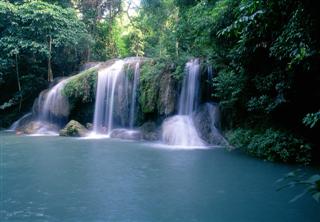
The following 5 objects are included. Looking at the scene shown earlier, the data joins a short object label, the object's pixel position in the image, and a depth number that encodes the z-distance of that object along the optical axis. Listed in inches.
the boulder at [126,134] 485.5
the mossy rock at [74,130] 523.9
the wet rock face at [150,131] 476.8
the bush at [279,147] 294.5
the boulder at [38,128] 575.8
